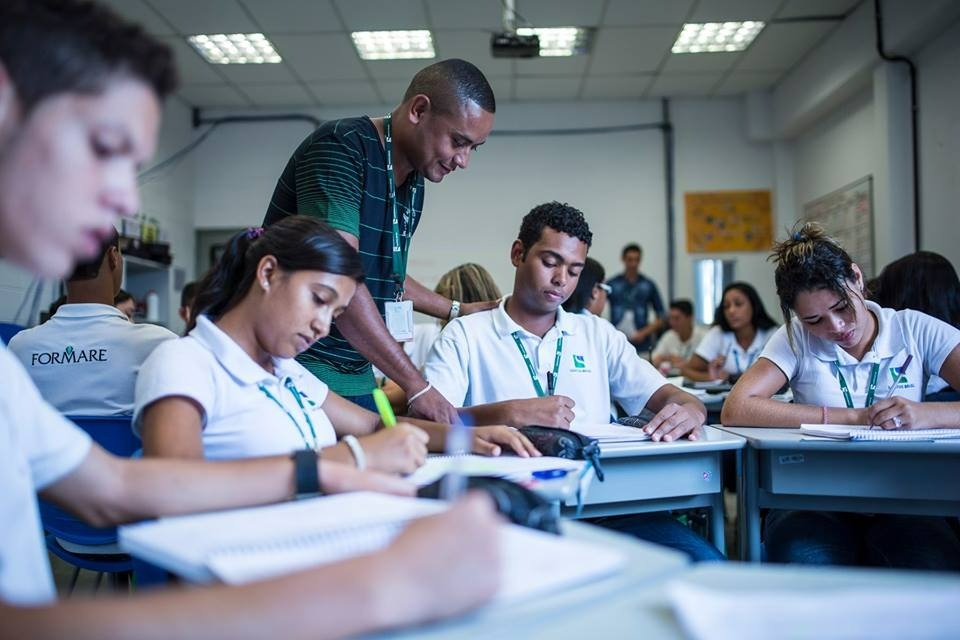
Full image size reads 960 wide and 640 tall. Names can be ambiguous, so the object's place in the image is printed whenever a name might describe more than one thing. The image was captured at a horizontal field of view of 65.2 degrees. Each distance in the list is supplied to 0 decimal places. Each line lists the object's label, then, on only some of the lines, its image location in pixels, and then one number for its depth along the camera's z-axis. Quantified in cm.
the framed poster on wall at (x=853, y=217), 539
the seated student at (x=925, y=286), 267
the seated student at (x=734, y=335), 484
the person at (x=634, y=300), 656
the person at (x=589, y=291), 344
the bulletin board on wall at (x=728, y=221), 686
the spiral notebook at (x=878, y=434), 171
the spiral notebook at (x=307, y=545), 65
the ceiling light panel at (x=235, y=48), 532
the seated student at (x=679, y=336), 621
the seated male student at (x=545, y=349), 226
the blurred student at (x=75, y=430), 54
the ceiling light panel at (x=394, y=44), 535
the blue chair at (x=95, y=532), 166
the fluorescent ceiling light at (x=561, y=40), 534
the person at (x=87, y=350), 186
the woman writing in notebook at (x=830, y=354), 210
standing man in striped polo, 181
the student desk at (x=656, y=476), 169
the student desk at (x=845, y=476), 173
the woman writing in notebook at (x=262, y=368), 112
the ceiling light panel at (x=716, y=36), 530
